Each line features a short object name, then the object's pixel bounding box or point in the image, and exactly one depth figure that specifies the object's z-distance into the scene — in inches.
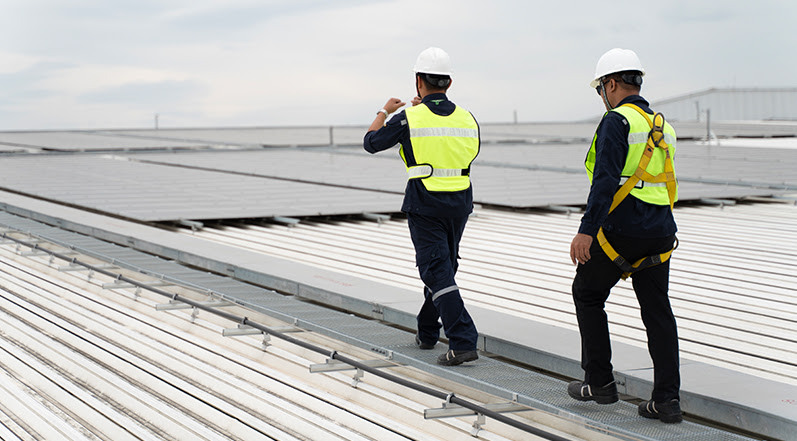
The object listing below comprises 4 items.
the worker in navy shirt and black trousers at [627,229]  156.5
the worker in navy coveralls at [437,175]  190.2
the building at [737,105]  1669.5
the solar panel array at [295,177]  474.6
